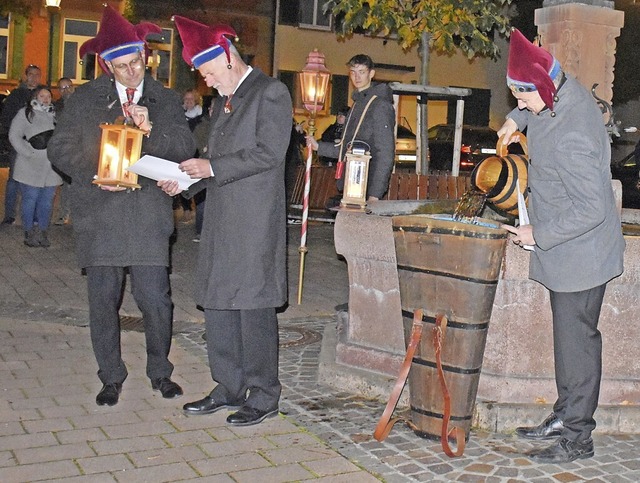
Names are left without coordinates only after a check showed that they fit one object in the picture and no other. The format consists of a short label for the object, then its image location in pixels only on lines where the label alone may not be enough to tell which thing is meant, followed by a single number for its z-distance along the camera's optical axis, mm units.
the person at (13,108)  12945
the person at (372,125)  7777
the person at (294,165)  15414
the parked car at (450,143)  26141
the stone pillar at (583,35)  6648
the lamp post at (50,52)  30711
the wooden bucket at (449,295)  4770
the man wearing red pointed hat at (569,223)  4594
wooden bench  10711
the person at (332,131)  17238
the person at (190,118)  13344
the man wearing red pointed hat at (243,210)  5078
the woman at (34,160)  11742
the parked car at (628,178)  18159
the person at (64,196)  13195
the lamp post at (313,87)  9102
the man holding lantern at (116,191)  5391
